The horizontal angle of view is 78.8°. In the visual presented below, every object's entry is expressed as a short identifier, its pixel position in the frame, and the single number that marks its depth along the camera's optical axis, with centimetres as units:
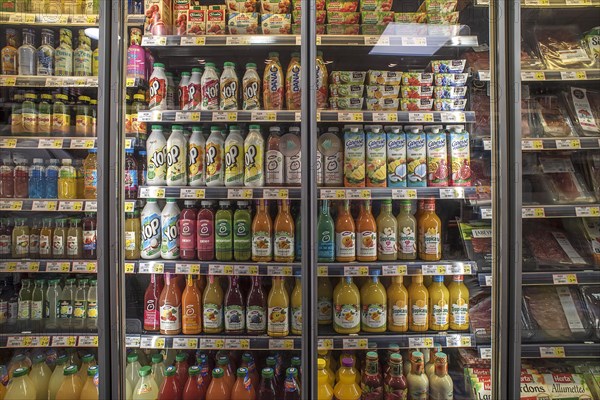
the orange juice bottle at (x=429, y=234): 187
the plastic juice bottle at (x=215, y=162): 190
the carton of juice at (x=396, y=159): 192
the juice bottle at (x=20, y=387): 171
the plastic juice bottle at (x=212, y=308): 185
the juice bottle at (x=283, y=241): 186
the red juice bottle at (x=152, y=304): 189
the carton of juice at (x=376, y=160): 191
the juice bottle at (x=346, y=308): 184
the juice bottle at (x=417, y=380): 183
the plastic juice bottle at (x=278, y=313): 184
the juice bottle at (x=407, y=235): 190
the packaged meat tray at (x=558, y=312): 181
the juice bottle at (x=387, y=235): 190
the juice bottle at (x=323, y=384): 180
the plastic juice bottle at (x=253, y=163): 188
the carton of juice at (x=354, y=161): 191
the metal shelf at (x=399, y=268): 176
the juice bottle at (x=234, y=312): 186
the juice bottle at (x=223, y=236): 186
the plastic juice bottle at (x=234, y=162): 188
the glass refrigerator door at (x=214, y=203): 179
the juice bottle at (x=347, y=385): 181
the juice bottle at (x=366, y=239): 187
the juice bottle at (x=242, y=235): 186
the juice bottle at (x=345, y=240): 186
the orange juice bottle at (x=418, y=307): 186
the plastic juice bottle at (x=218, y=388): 176
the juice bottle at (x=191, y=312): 185
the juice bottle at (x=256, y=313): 187
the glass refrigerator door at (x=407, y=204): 181
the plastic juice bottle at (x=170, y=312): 185
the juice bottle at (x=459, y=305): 185
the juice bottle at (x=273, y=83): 191
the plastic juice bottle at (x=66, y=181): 193
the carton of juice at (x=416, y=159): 192
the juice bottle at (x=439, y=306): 186
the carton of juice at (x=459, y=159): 191
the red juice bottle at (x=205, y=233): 187
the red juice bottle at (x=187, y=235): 187
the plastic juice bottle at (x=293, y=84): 190
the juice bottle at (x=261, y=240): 185
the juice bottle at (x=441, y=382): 180
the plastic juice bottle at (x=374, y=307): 186
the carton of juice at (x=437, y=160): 191
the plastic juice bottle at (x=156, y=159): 189
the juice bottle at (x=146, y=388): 178
